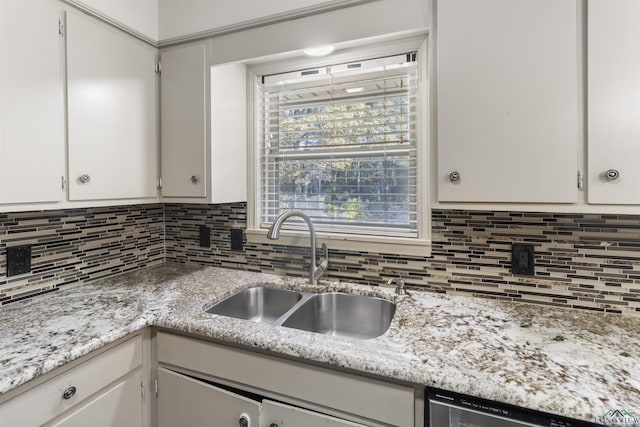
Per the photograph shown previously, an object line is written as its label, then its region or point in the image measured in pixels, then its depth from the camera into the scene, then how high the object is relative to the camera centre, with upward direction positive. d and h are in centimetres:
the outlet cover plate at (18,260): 134 -21
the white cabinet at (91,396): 88 -56
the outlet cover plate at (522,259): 133 -21
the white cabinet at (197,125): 160 +42
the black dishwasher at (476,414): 75 -49
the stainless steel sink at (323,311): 142 -47
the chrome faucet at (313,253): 145 -22
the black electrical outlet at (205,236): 194 -16
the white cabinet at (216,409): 99 -66
